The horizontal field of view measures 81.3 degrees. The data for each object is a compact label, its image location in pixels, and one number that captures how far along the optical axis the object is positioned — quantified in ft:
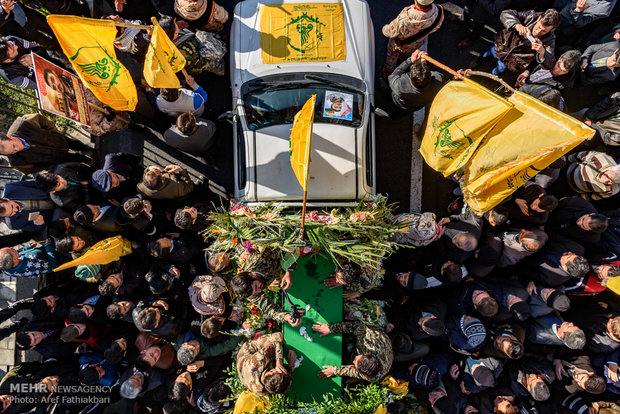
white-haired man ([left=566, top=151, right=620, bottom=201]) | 14.97
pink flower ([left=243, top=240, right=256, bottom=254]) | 13.23
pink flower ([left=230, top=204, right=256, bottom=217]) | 13.57
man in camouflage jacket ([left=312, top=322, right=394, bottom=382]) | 12.82
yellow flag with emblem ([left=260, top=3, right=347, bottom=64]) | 16.26
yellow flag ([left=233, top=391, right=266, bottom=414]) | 12.98
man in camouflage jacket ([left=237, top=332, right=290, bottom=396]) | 12.55
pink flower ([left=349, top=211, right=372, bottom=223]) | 12.87
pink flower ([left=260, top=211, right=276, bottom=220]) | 13.08
